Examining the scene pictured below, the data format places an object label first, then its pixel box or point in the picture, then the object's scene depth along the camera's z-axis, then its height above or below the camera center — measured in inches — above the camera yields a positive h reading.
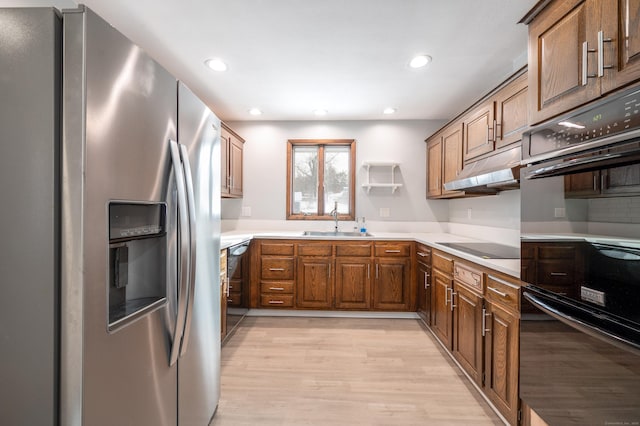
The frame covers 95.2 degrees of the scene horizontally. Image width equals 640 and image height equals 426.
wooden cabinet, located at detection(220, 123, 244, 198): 128.0 +22.4
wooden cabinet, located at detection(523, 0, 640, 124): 40.7 +25.9
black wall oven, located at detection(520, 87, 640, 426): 37.1 -8.2
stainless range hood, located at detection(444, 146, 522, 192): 71.8 +10.5
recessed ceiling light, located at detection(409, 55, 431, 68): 91.5 +48.4
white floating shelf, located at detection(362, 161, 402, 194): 152.7 +17.3
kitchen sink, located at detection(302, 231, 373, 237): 147.1 -11.7
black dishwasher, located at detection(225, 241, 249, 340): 104.6 -29.1
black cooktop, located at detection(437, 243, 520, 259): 78.9 -11.8
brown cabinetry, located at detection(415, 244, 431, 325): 115.0 -29.5
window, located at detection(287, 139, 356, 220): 158.2 +17.9
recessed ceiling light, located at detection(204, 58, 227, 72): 94.7 +48.6
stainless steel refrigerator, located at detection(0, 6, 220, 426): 31.0 -0.3
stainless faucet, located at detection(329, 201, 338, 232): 152.7 -1.1
